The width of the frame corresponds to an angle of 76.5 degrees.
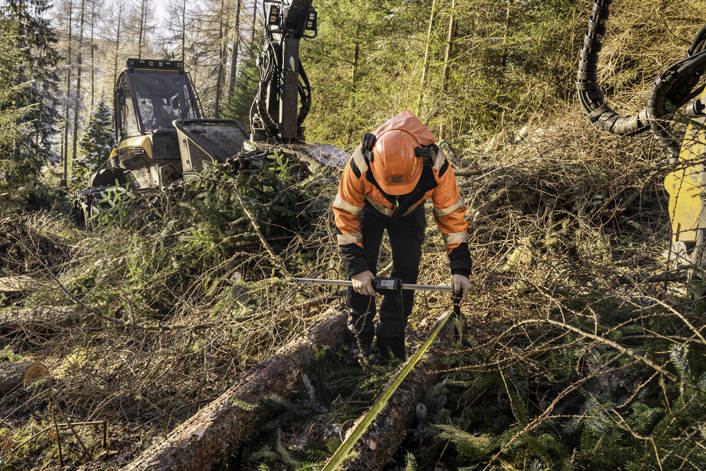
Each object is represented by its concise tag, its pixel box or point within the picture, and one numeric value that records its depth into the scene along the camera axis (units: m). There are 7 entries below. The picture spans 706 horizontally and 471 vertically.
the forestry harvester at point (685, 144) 2.81
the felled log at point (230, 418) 2.43
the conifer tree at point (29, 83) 14.26
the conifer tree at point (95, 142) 21.80
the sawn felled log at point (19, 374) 3.79
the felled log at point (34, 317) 4.46
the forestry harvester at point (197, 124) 6.25
